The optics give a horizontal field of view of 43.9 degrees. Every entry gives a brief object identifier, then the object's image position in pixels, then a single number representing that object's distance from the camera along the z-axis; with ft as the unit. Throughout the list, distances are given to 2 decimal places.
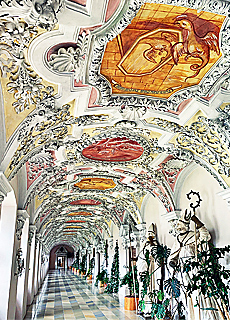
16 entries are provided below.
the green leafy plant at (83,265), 102.26
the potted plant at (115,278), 51.73
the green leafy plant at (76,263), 127.56
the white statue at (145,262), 31.99
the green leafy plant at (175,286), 24.25
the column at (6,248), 22.65
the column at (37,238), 46.94
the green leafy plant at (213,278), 18.71
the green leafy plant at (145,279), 32.78
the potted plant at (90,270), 85.20
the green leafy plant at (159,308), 24.96
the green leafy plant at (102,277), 62.69
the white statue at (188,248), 22.04
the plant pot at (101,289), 56.44
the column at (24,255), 26.43
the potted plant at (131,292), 36.58
